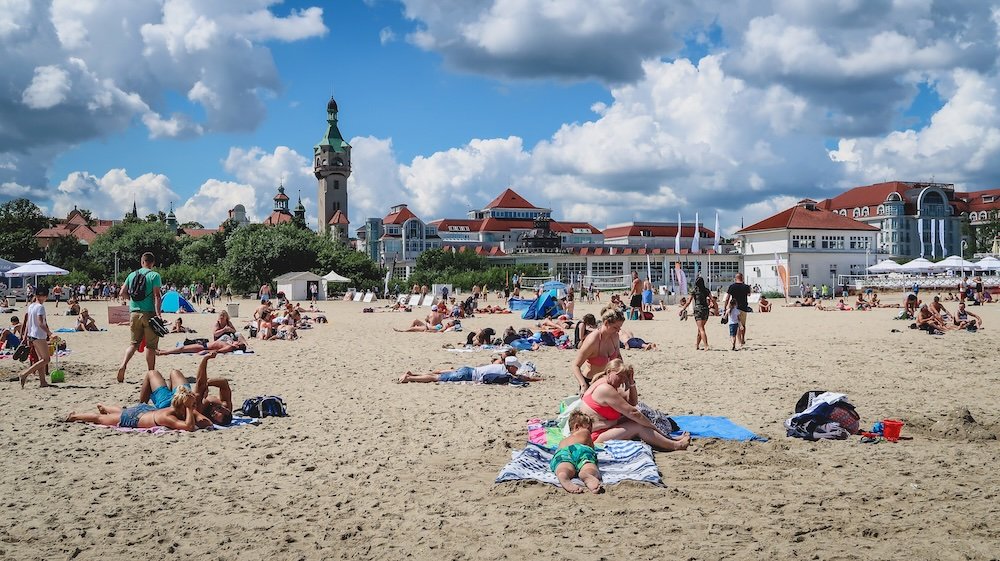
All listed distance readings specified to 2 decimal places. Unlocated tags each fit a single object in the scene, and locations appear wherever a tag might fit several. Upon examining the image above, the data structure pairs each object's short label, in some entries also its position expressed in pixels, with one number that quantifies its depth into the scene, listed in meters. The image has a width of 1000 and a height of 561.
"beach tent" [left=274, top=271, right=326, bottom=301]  47.00
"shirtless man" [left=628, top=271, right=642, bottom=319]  20.89
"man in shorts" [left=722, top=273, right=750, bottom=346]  14.12
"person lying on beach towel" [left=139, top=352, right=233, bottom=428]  7.19
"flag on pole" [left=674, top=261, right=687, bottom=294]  33.61
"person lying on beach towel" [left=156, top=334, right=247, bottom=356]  14.02
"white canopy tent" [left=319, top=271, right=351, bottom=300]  48.34
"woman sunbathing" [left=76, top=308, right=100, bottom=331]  20.30
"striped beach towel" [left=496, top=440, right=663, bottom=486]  5.27
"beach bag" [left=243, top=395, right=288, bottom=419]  7.69
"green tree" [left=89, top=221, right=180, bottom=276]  69.06
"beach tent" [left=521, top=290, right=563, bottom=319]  24.73
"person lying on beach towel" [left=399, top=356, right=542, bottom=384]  9.91
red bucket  6.31
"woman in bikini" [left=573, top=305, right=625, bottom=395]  7.75
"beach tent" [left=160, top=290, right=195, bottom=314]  30.25
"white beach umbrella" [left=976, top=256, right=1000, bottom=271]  42.22
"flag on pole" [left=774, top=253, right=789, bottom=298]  37.62
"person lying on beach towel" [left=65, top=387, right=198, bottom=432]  6.98
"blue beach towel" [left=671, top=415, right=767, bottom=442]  6.49
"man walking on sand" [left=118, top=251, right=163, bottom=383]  9.70
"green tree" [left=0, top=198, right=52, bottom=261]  70.40
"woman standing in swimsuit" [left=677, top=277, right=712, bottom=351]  14.26
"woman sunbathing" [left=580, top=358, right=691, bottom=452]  6.17
